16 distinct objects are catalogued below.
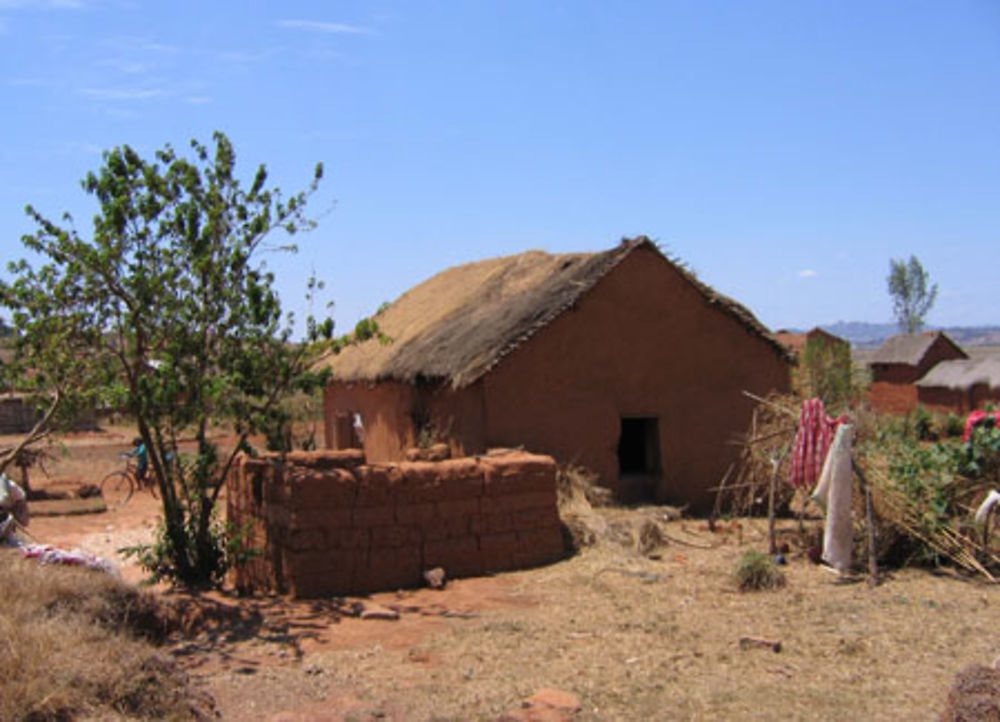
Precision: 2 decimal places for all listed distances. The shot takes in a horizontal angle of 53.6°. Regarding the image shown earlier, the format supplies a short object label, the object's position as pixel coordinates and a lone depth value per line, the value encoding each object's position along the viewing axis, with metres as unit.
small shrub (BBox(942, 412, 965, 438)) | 31.00
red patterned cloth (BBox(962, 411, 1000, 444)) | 10.09
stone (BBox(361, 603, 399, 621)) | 8.64
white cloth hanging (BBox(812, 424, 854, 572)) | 9.46
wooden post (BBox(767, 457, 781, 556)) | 10.29
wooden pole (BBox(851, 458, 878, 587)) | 9.03
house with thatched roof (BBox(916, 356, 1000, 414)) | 34.47
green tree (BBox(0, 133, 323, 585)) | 9.05
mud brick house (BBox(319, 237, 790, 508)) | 13.10
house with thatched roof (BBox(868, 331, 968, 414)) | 39.97
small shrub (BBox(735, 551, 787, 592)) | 9.02
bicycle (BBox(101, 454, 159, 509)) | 19.52
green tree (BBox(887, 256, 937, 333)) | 84.62
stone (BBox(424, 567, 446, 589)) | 9.66
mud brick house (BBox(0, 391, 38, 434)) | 33.94
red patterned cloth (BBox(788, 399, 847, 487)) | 9.94
